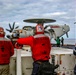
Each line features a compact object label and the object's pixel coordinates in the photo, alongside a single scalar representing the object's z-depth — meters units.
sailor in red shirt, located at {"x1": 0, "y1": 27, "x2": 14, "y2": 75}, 4.04
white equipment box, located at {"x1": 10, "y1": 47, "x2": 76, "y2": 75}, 4.18
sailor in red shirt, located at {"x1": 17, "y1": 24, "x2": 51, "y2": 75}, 4.27
